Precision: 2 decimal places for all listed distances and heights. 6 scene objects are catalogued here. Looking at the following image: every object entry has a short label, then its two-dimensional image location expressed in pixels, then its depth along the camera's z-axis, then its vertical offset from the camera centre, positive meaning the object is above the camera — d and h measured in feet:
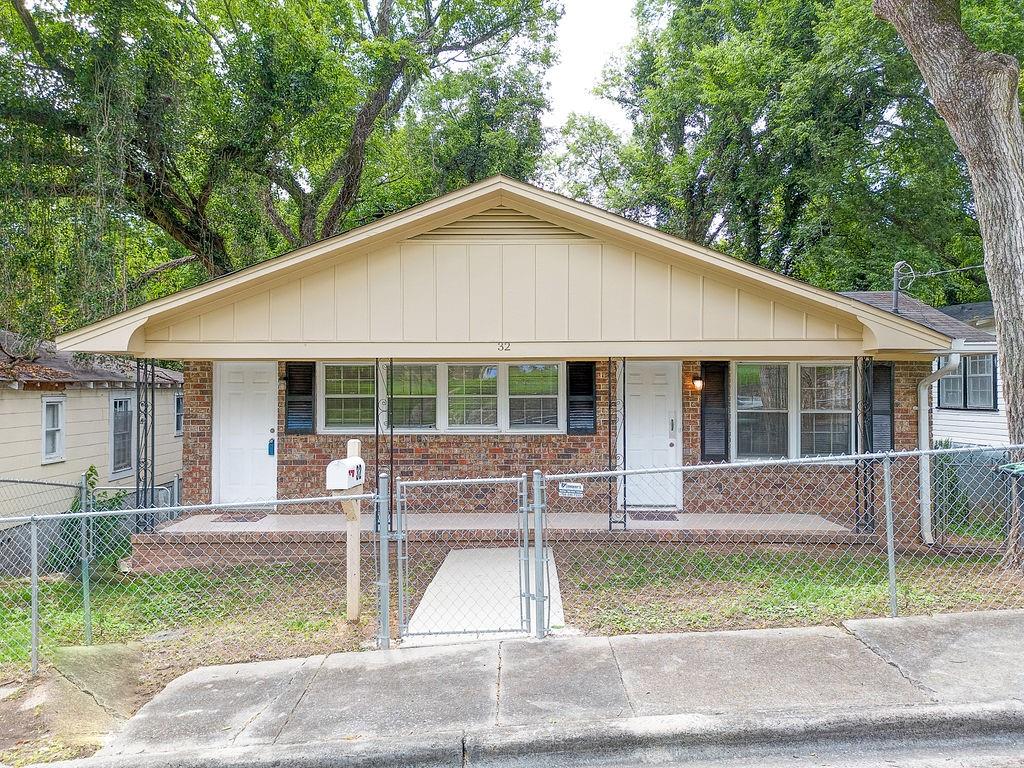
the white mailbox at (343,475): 15.33 -1.87
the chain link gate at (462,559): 15.60 -5.89
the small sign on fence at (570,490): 20.46 -3.19
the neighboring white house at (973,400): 39.88 -0.10
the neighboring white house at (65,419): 30.91 -1.06
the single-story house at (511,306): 22.44 +3.48
